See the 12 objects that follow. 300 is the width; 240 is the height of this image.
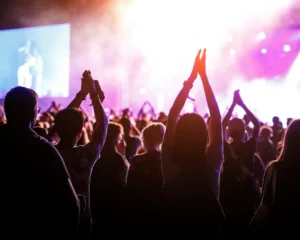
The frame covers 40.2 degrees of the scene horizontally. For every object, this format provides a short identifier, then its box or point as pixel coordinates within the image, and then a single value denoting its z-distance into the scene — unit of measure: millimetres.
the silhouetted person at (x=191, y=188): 2154
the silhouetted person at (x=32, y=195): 1660
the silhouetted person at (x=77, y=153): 2574
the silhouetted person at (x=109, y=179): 3432
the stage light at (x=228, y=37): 15547
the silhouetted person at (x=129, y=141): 4625
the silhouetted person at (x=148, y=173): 3379
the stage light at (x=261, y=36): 14898
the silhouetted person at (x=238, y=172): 3969
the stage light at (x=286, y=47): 14531
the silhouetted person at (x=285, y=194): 2195
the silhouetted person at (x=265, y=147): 5480
